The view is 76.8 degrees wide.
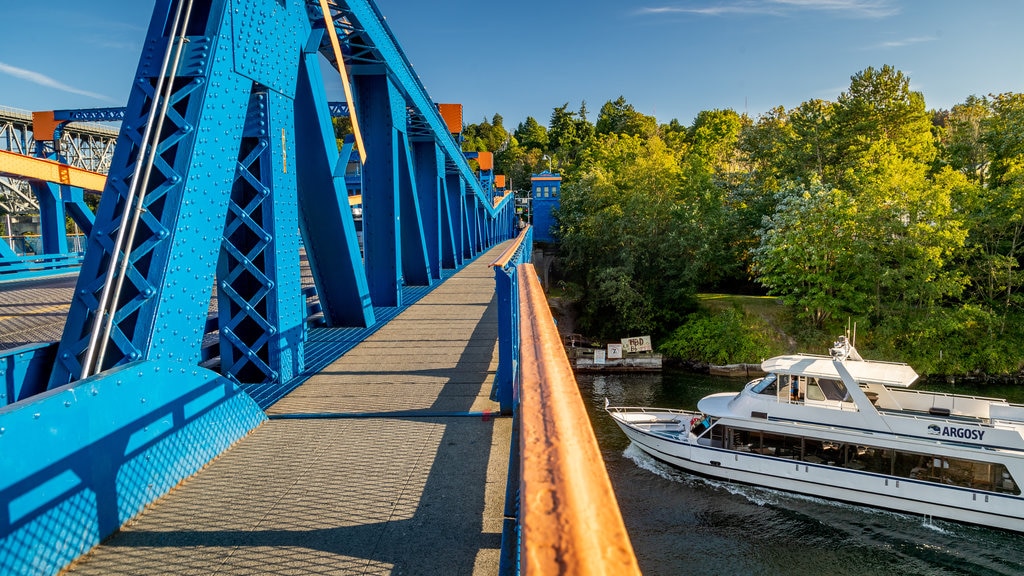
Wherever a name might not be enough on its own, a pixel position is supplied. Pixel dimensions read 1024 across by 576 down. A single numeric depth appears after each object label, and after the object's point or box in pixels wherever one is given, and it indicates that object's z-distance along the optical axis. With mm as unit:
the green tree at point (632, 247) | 37125
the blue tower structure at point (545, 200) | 61500
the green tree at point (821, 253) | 32188
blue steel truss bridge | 2391
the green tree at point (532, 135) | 126375
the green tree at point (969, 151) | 39812
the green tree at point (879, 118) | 39312
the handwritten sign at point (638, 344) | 33406
